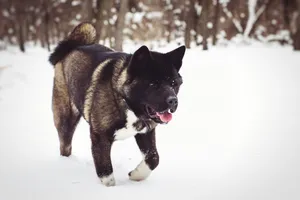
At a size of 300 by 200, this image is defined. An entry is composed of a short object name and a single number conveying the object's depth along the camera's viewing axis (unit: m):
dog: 3.52
